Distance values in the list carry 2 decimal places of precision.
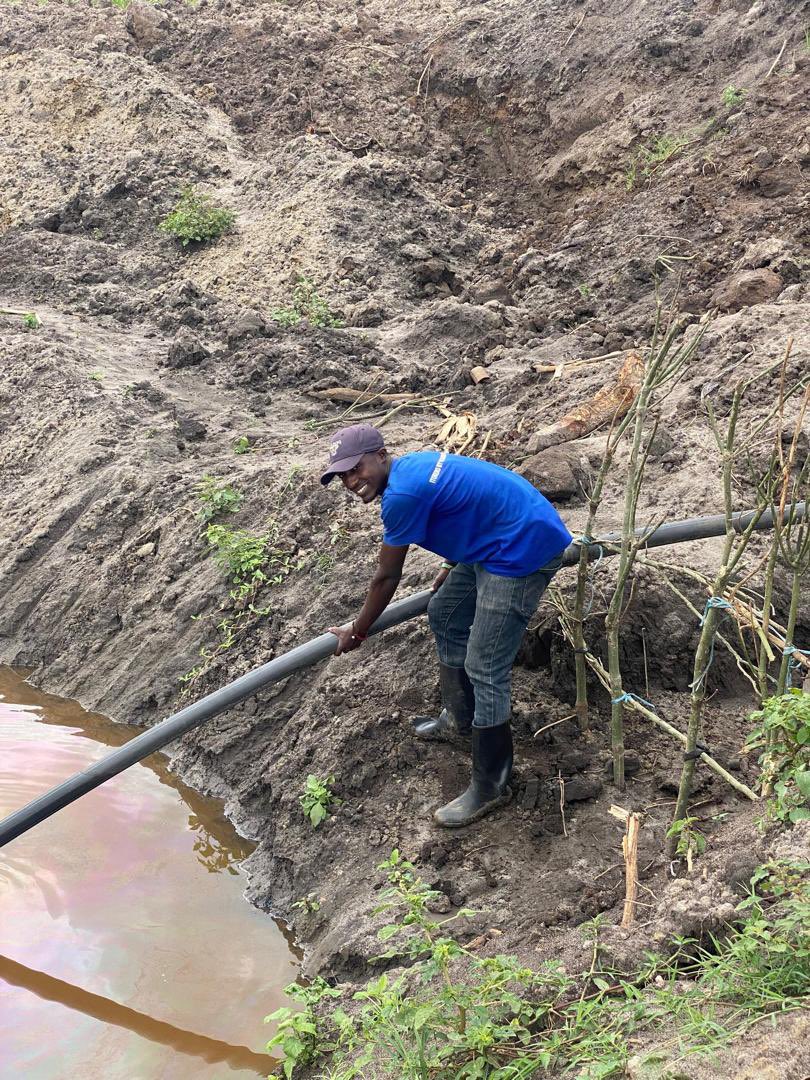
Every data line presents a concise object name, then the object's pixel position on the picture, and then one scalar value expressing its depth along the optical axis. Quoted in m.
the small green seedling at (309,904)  3.97
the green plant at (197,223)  10.62
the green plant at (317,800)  4.25
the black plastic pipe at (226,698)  4.06
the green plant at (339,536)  5.59
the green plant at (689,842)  3.20
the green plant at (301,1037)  3.11
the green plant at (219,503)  6.18
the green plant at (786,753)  2.60
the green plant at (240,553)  5.70
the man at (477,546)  3.52
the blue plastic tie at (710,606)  3.04
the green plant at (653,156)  9.31
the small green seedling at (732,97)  9.12
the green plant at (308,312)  8.81
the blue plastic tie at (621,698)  3.63
